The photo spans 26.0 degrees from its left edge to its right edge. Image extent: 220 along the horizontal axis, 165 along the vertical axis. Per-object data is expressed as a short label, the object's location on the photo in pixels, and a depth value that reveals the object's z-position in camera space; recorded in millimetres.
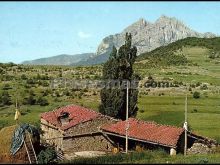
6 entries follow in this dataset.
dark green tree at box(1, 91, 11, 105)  82500
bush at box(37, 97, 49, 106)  83456
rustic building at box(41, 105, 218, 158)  47125
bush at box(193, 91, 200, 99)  95875
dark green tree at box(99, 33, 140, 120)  57031
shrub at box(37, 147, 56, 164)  41844
